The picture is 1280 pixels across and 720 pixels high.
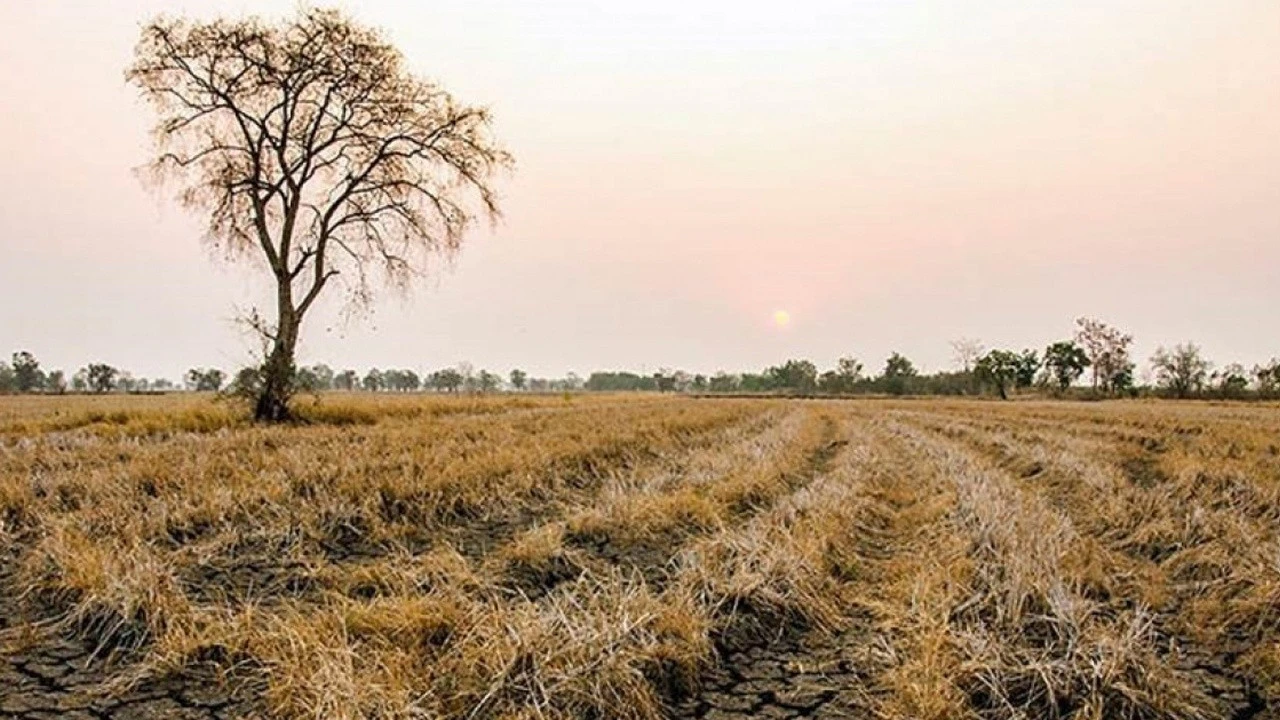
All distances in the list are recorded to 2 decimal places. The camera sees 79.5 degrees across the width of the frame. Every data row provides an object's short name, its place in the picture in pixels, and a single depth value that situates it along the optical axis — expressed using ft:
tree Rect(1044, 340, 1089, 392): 329.52
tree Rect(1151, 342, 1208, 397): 279.08
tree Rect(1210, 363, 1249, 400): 240.92
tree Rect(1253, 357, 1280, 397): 237.66
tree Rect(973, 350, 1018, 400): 346.95
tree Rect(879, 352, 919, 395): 375.45
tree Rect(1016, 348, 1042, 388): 350.43
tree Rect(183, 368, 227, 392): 278.13
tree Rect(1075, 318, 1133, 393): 313.73
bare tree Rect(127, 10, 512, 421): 63.87
